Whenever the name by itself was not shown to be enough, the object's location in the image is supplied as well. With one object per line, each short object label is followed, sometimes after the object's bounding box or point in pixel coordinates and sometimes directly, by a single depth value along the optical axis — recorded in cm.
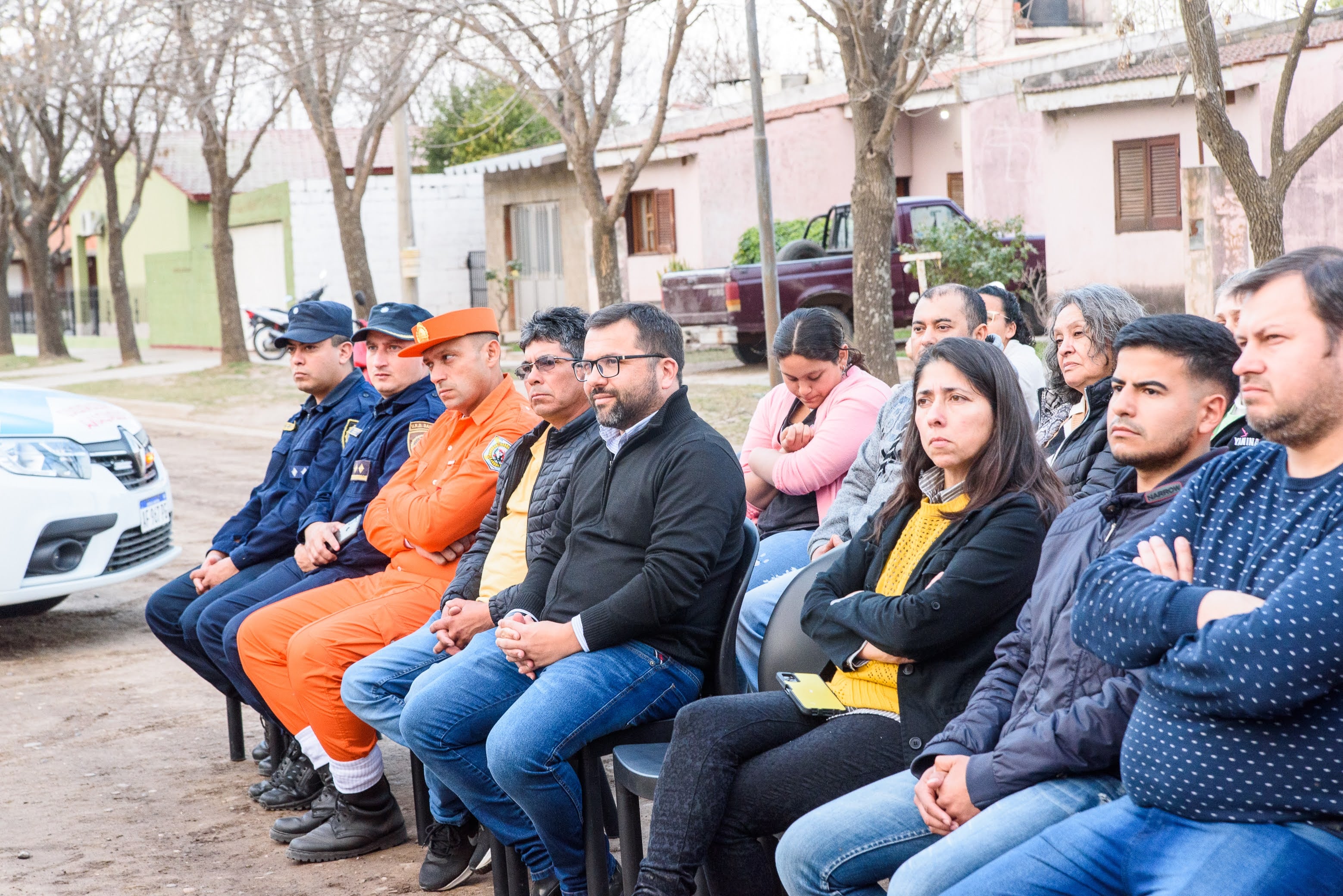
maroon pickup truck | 1727
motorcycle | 2164
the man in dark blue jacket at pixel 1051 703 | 284
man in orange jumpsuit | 465
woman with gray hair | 414
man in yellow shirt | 439
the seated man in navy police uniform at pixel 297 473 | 564
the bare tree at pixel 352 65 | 1326
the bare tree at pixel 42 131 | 2073
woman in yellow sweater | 329
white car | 688
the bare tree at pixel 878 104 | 1144
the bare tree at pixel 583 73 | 1279
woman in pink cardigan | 525
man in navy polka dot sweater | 235
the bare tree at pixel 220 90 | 1459
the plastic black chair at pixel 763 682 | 359
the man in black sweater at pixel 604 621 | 378
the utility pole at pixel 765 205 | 1247
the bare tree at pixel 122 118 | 1922
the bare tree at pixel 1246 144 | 733
